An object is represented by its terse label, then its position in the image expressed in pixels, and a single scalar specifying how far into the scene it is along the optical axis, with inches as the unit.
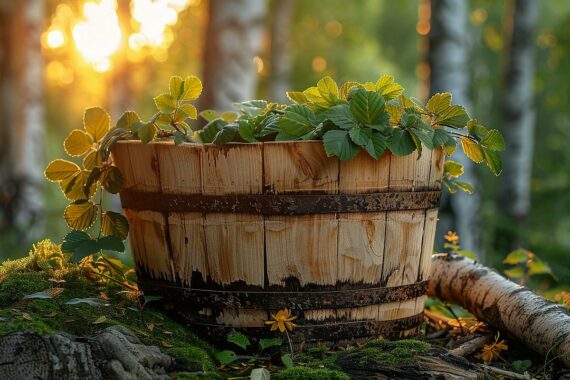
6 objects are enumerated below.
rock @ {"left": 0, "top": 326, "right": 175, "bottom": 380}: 96.6
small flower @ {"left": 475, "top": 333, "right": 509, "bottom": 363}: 126.3
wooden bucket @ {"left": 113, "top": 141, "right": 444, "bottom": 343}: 113.5
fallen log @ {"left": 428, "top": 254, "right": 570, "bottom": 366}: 121.0
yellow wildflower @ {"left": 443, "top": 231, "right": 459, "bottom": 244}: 152.7
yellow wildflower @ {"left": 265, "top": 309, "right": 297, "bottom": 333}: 114.6
